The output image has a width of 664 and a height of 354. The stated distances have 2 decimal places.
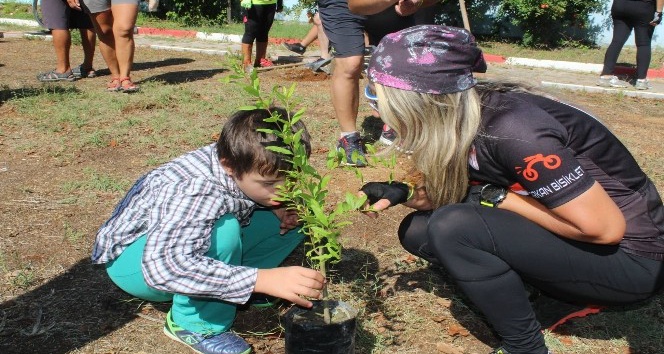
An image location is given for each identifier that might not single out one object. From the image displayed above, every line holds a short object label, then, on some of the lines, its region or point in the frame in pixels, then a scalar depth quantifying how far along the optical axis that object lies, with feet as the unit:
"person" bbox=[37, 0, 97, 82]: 23.65
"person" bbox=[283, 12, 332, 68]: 30.48
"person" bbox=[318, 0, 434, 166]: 14.49
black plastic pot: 7.12
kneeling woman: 6.95
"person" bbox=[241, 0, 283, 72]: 27.66
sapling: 6.53
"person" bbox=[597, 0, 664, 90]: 26.37
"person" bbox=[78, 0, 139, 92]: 20.69
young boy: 7.22
